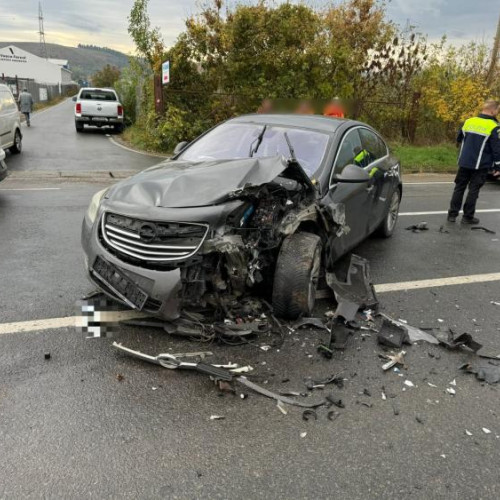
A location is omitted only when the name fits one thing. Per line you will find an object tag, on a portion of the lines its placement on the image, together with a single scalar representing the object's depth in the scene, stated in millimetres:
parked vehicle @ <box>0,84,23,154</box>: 11328
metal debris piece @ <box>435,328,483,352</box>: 3652
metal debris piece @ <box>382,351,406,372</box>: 3385
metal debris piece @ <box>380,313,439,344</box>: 3795
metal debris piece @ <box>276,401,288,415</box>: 2853
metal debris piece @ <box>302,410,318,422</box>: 2805
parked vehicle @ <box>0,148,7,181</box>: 7838
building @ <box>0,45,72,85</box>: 84812
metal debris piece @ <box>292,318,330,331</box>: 3814
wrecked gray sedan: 3307
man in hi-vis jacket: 7352
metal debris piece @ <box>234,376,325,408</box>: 2923
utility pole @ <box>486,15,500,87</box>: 16781
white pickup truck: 19016
